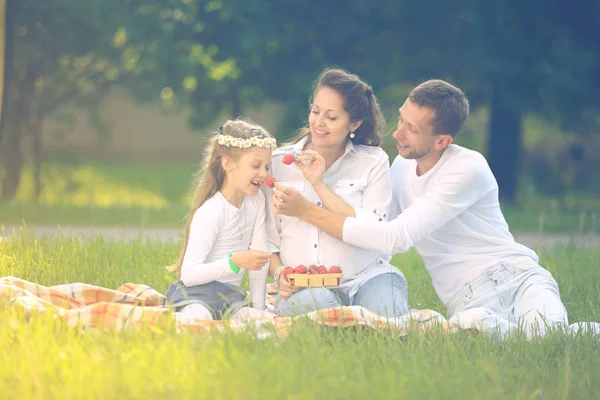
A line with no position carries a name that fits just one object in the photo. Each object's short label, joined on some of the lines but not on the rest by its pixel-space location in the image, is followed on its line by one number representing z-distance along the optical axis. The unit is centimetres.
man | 927
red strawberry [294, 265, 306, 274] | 925
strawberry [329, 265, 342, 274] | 928
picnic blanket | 794
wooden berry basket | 911
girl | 911
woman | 946
